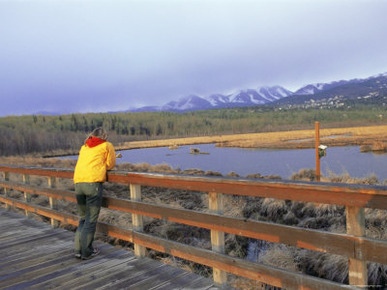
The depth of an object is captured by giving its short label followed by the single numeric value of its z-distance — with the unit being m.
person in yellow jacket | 4.36
